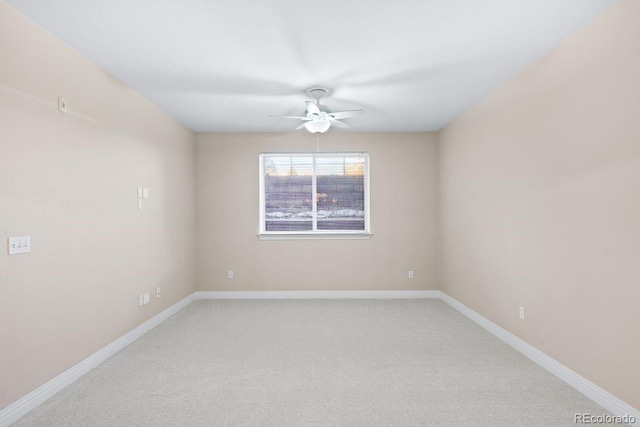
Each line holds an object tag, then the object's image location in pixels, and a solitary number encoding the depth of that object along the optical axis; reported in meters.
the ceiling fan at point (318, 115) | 3.10
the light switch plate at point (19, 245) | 1.91
